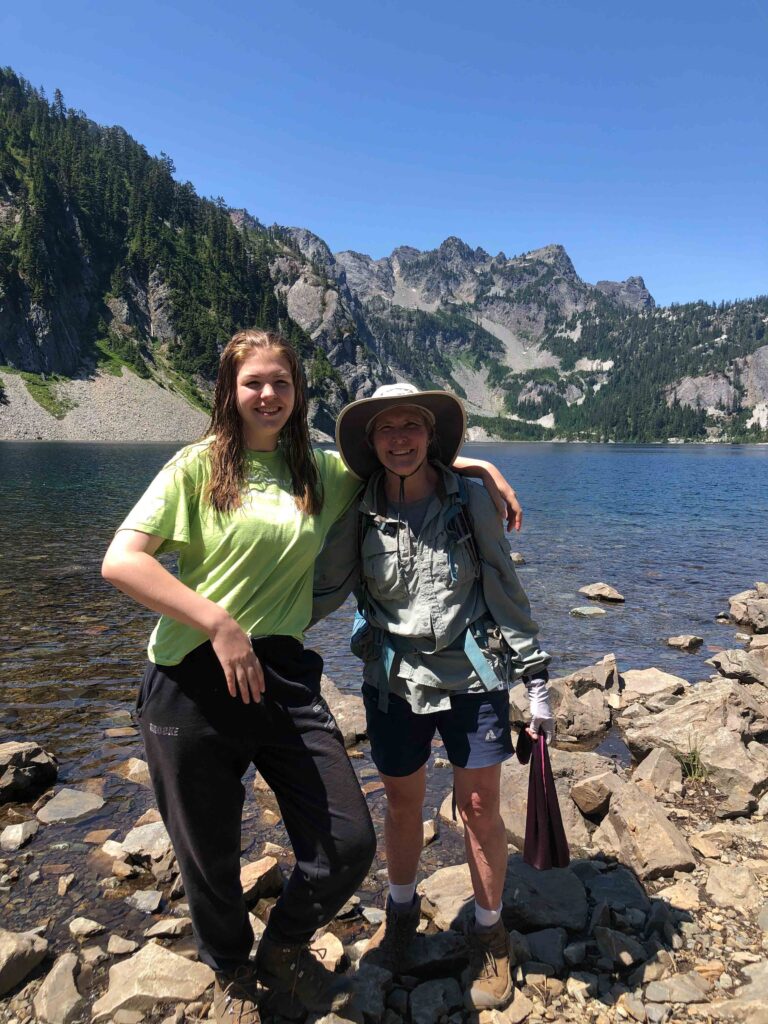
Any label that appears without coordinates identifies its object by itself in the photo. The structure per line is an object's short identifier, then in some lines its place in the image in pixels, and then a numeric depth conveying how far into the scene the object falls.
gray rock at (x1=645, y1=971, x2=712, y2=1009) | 3.66
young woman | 3.00
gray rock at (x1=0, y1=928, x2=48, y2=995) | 3.87
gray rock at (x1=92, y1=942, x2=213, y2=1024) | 3.60
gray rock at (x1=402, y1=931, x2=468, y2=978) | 3.98
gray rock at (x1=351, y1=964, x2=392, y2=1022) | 3.59
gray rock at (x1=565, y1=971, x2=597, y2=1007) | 3.72
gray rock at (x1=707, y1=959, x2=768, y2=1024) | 3.47
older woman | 3.68
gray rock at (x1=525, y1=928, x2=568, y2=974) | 3.99
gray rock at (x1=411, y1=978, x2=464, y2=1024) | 3.63
